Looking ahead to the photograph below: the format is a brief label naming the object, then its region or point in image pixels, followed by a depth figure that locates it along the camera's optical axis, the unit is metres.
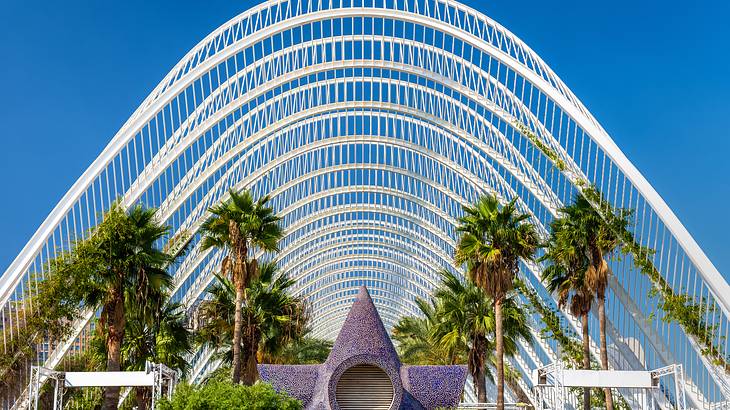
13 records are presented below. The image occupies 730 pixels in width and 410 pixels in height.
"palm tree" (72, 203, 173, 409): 33.19
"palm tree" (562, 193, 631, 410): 37.44
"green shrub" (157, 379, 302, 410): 26.73
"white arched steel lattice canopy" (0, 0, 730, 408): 34.56
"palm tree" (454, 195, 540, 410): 36.06
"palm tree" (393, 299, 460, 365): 47.79
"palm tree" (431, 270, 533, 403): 42.75
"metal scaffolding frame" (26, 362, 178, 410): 27.59
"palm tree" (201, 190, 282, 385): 35.84
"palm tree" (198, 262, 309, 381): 40.69
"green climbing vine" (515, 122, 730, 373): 33.53
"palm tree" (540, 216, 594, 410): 38.97
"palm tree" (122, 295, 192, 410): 37.19
